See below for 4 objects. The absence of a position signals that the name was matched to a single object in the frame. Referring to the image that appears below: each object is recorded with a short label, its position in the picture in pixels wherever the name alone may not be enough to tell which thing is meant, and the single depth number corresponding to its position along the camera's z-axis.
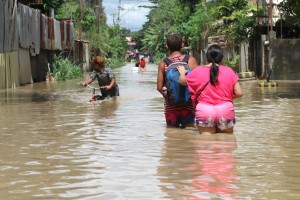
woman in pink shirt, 7.88
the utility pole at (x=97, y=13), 53.19
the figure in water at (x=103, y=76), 13.92
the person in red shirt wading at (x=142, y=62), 43.85
